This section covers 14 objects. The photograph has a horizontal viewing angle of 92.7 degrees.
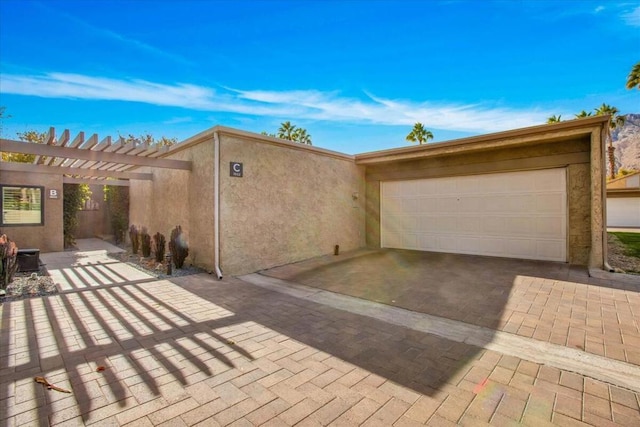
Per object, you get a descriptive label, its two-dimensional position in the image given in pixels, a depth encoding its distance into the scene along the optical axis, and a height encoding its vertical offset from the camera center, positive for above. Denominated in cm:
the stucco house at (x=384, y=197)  726 +40
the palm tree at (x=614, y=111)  2737 +893
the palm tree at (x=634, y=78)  1814 +804
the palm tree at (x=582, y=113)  2656 +852
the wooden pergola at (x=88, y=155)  612 +134
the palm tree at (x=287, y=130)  3012 +802
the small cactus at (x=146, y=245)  967 -108
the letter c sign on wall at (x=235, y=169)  722 +100
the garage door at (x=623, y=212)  2245 -10
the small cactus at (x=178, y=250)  795 -102
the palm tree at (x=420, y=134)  2936 +744
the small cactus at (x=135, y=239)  1082 -100
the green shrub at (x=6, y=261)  572 -98
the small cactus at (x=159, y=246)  873 -103
